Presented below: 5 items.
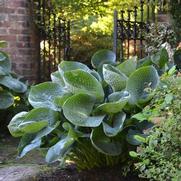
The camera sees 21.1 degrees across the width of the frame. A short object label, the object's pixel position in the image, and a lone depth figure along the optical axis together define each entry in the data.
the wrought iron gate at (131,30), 6.94
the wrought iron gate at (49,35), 7.44
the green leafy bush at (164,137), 2.43
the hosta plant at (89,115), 3.15
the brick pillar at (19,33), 6.96
